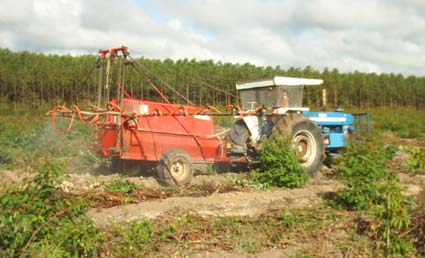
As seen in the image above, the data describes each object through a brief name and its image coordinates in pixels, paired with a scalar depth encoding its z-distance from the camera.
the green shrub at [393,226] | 6.44
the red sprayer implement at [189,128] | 10.60
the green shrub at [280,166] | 10.56
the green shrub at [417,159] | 6.29
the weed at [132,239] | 6.09
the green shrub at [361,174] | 8.23
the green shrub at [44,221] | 5.29
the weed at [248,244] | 6.56
